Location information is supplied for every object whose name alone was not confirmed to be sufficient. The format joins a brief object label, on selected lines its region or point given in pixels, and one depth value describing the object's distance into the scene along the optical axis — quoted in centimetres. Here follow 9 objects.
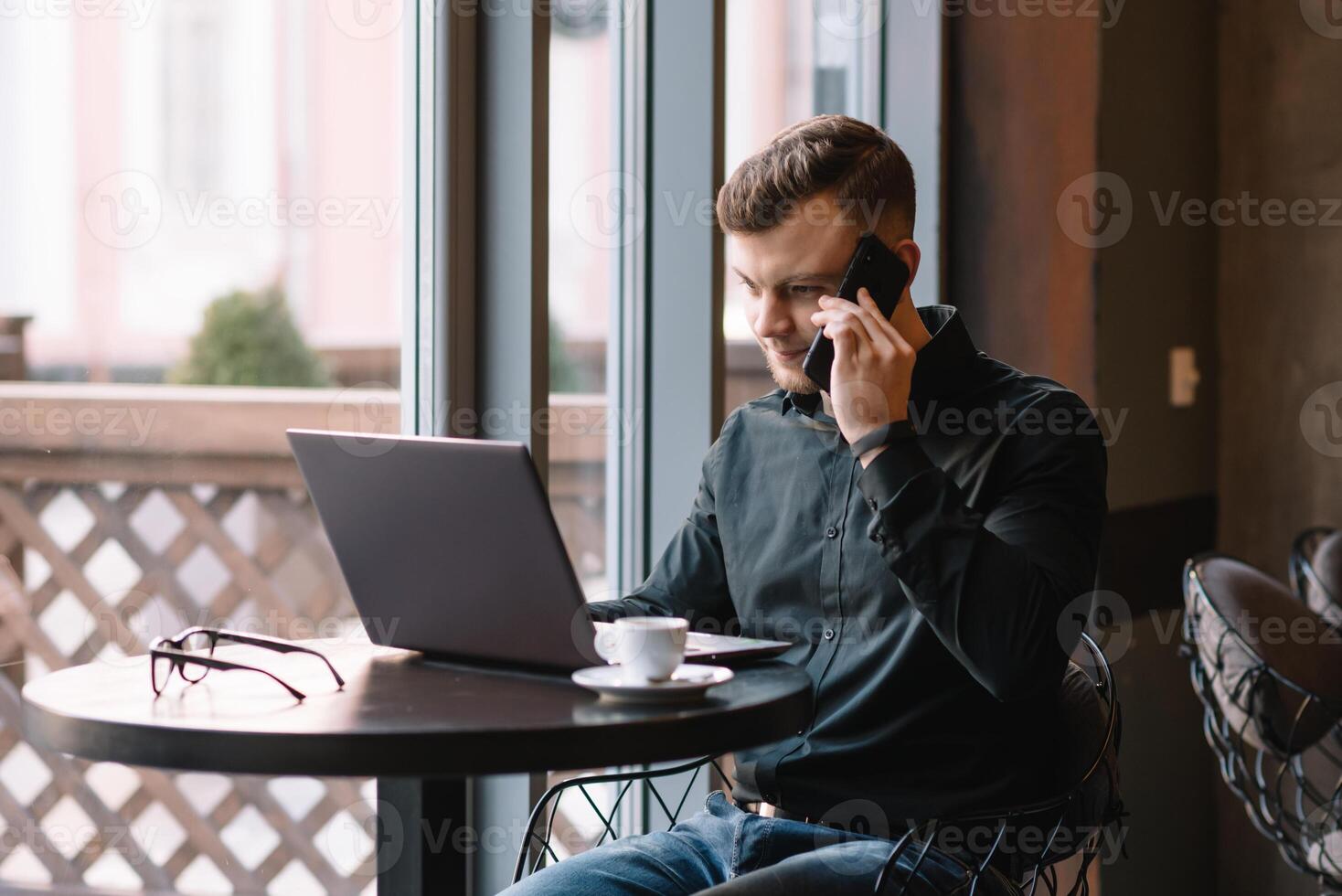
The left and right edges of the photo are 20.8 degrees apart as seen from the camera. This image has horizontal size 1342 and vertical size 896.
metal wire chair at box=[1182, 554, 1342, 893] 376
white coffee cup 288
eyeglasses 291
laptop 288
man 300
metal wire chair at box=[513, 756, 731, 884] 314
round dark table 274
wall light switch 510
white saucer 285
